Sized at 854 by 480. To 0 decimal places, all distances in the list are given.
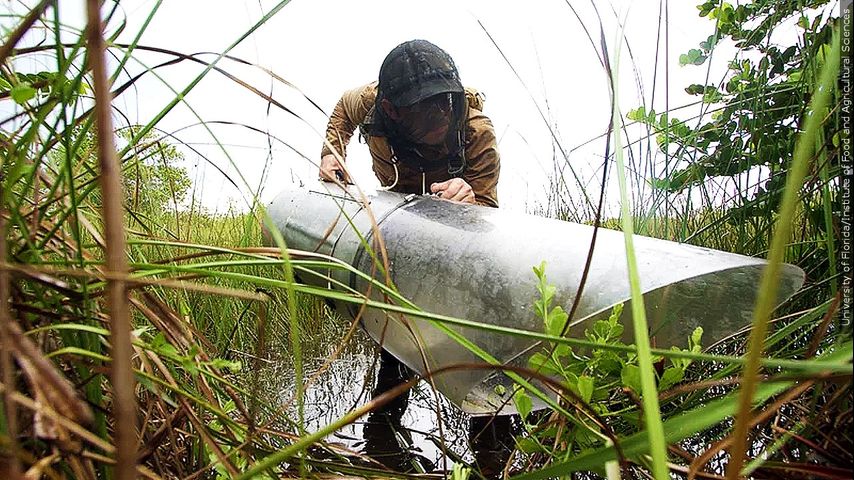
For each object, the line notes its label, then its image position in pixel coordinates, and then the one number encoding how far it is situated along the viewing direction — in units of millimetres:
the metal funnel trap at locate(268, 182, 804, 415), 1044
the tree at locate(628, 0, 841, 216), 1240
